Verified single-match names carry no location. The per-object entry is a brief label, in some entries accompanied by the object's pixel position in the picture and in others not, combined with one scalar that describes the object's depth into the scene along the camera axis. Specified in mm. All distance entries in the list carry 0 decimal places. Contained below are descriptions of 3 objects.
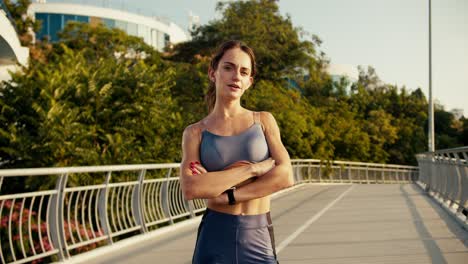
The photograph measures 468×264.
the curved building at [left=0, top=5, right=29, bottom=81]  26366
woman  2986
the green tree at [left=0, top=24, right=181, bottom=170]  20391
